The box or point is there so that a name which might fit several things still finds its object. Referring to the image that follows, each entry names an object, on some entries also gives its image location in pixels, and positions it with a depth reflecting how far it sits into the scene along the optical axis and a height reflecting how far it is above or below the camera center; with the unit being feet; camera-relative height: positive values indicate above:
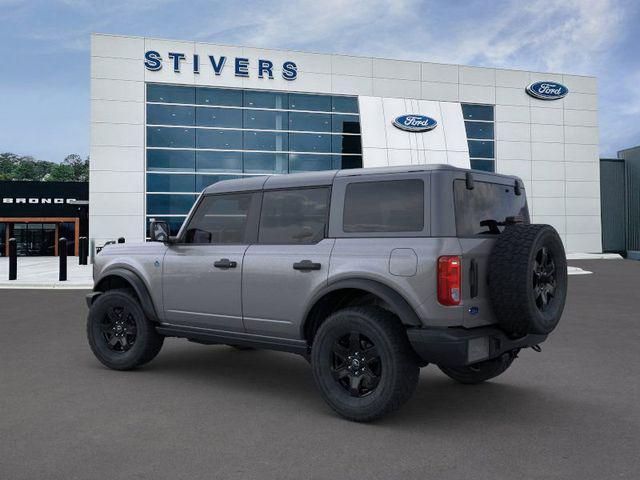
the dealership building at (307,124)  93.61 +21.85
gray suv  14.20 -0.71
